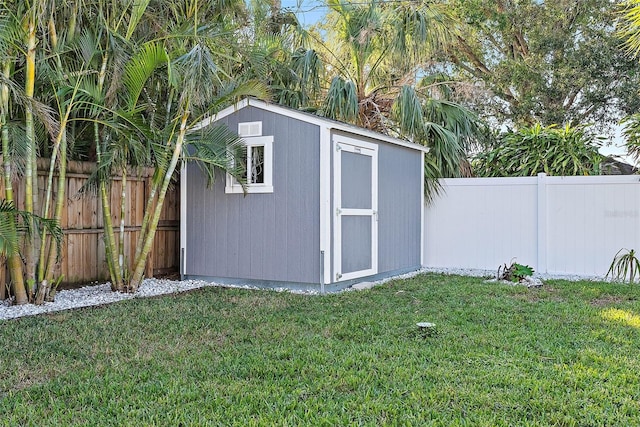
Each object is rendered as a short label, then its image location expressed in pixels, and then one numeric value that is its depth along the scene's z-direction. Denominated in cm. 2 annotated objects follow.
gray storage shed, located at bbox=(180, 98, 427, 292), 605
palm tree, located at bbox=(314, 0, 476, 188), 850
